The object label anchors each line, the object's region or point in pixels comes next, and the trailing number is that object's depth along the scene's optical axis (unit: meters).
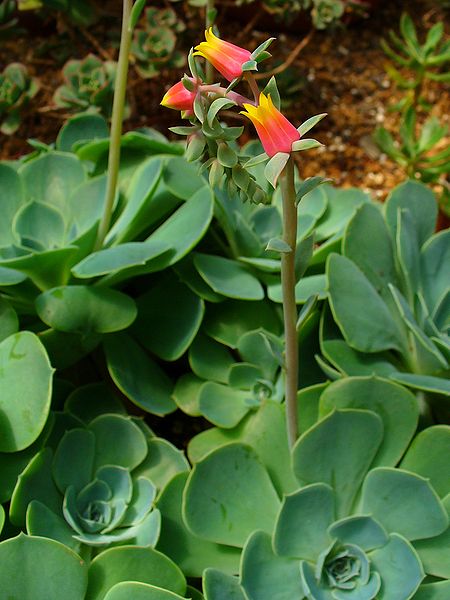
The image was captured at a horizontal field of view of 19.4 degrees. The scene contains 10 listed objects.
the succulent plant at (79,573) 0.41
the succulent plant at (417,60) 0.67
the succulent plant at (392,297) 0.47
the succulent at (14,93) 0.61
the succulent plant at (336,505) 0.43
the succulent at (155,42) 0.62
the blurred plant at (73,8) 0.63
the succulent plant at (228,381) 0.48
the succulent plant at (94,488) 0.44
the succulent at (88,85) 0.60
